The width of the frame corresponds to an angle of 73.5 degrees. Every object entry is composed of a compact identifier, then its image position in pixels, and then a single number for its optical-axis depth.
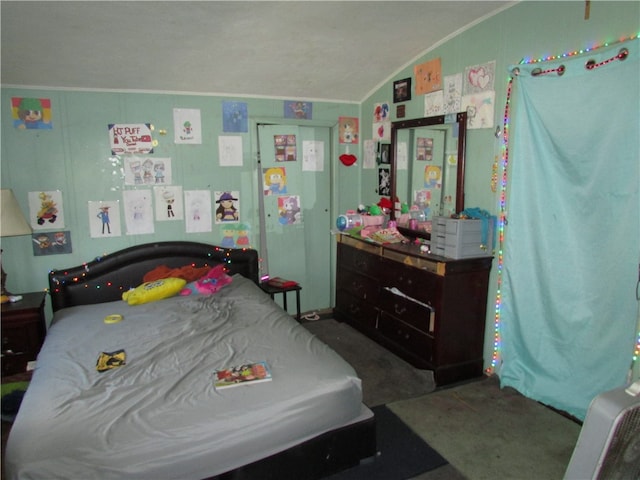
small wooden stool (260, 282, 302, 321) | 4.06
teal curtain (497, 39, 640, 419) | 2.33
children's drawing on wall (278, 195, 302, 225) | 4.48
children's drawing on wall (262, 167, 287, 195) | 4.38
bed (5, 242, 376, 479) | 1.70
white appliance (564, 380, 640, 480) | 0.66
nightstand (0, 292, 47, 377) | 3.12
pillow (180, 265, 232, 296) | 3.59
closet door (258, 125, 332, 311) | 4.40
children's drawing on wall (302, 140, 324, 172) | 4.53
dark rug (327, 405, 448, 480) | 2.26
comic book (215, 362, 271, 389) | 2.09
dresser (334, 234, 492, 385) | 3.08
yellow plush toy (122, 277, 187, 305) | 3.37
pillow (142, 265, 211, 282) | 3.72
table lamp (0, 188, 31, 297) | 3.09
